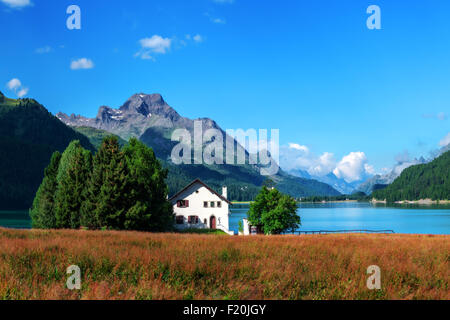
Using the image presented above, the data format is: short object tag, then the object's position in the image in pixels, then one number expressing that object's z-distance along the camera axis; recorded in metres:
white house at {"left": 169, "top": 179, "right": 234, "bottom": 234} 68.75
